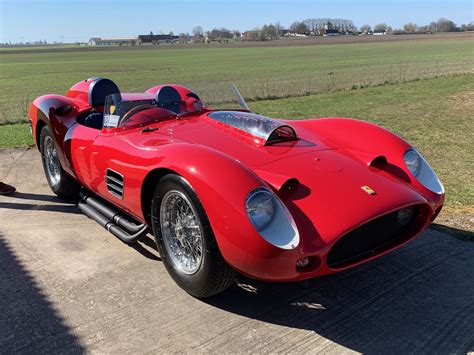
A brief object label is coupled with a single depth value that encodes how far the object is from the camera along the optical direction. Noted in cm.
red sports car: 271
